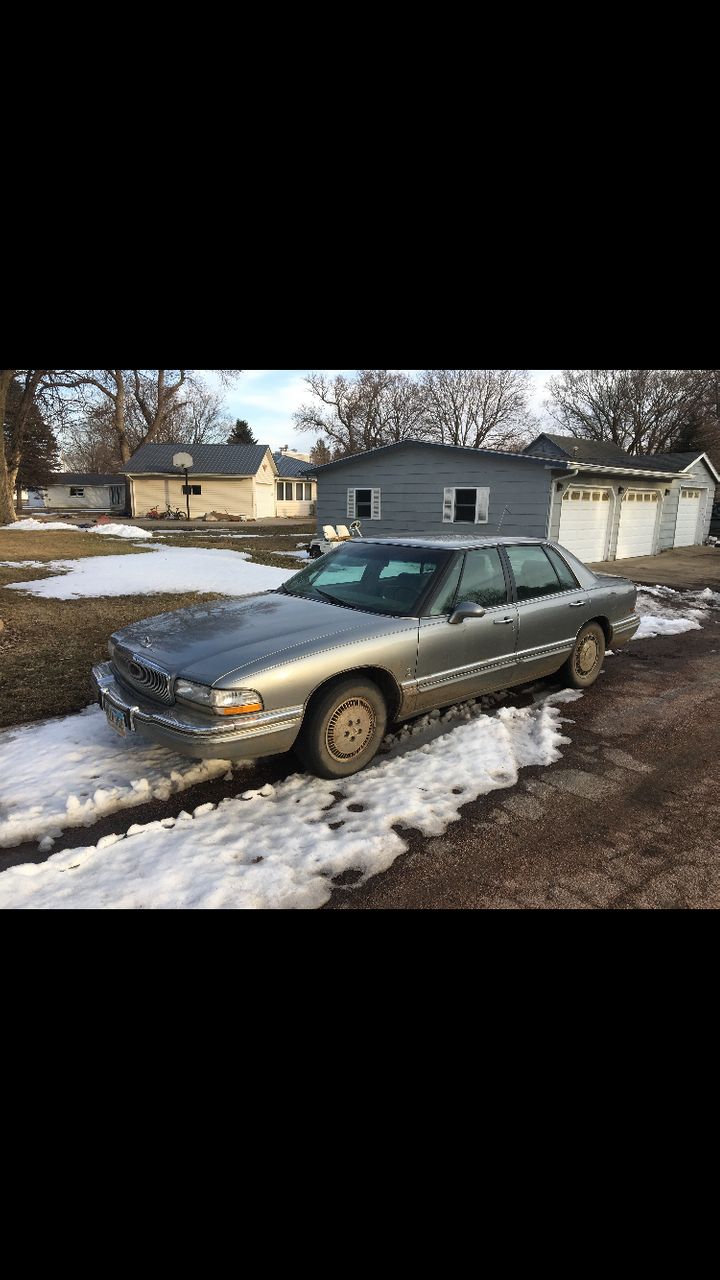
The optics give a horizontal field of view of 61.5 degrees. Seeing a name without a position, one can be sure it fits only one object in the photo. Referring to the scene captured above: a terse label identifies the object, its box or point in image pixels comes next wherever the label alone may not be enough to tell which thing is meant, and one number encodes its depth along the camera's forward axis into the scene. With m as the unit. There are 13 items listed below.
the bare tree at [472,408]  46.59
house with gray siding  14.94
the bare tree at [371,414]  46.72
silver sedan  3.33
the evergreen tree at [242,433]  59.28
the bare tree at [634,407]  37.56
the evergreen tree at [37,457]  34.88
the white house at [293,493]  41.81
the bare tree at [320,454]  60.47
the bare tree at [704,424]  35.72
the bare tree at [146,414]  39.81
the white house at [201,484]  36.09
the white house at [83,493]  52.81
